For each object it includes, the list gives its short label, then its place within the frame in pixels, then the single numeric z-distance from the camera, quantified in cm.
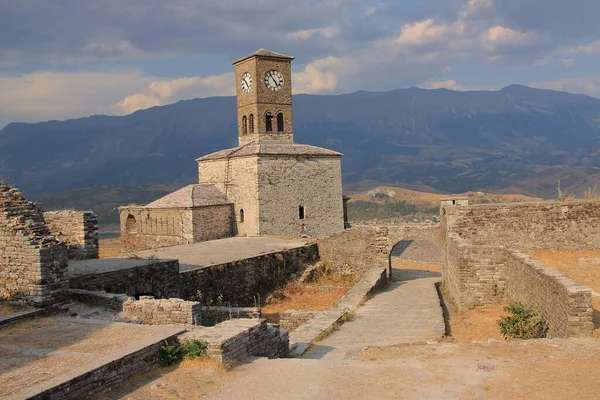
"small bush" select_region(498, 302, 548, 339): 1037
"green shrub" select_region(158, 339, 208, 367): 781
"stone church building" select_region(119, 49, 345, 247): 3008
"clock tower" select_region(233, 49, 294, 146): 3488
